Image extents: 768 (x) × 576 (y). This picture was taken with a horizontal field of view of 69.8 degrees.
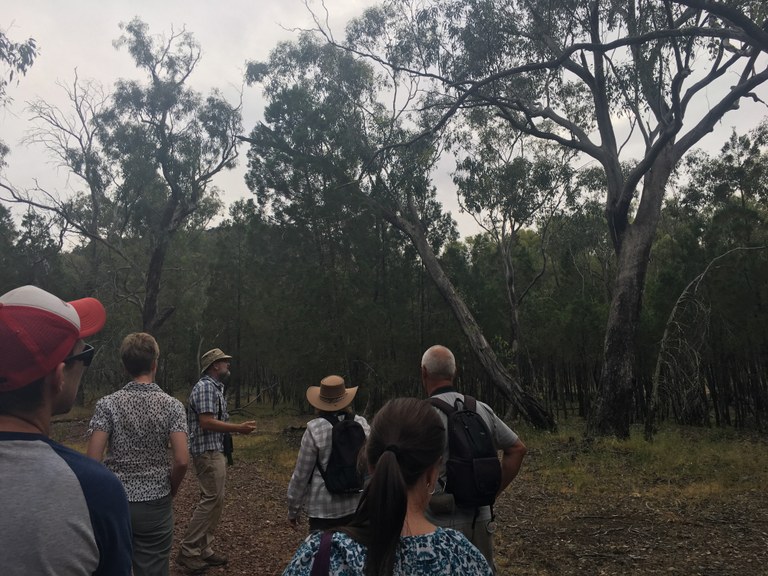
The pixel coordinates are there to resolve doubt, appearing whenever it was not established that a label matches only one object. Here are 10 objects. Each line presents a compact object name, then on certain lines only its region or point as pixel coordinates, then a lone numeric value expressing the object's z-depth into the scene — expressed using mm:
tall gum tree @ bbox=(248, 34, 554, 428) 15656
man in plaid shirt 4207
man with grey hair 2512
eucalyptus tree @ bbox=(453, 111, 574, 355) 19875
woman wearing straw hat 3111
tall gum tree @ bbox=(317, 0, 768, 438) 9750
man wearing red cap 1073
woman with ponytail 1192
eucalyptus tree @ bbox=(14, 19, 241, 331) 19406
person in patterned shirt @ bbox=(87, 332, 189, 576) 2822
